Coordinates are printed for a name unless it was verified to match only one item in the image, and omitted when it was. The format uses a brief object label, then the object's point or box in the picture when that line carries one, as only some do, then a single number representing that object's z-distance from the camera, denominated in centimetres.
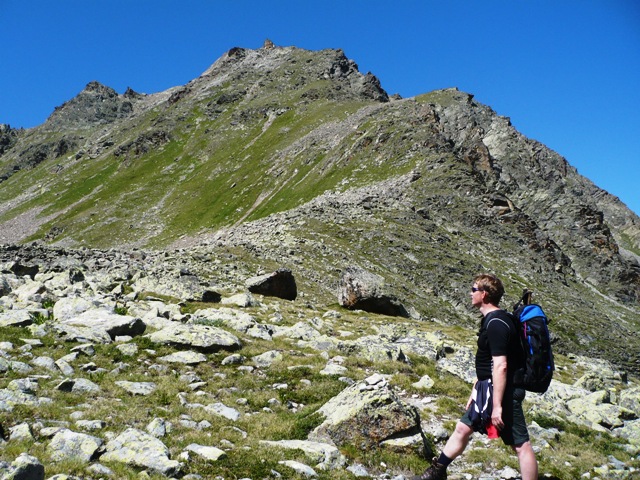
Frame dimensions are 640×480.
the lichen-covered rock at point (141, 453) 737
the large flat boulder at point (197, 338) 1598
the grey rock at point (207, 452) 815
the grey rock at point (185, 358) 1464
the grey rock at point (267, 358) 1548
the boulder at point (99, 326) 1575
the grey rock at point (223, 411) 1085
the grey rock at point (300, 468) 809
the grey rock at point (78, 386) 1089
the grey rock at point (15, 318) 1594
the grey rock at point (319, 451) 876
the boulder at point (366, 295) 3366
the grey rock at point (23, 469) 591
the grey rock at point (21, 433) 776
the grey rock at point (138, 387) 1162
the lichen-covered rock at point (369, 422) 979
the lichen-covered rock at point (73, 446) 734
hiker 752
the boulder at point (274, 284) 3394
